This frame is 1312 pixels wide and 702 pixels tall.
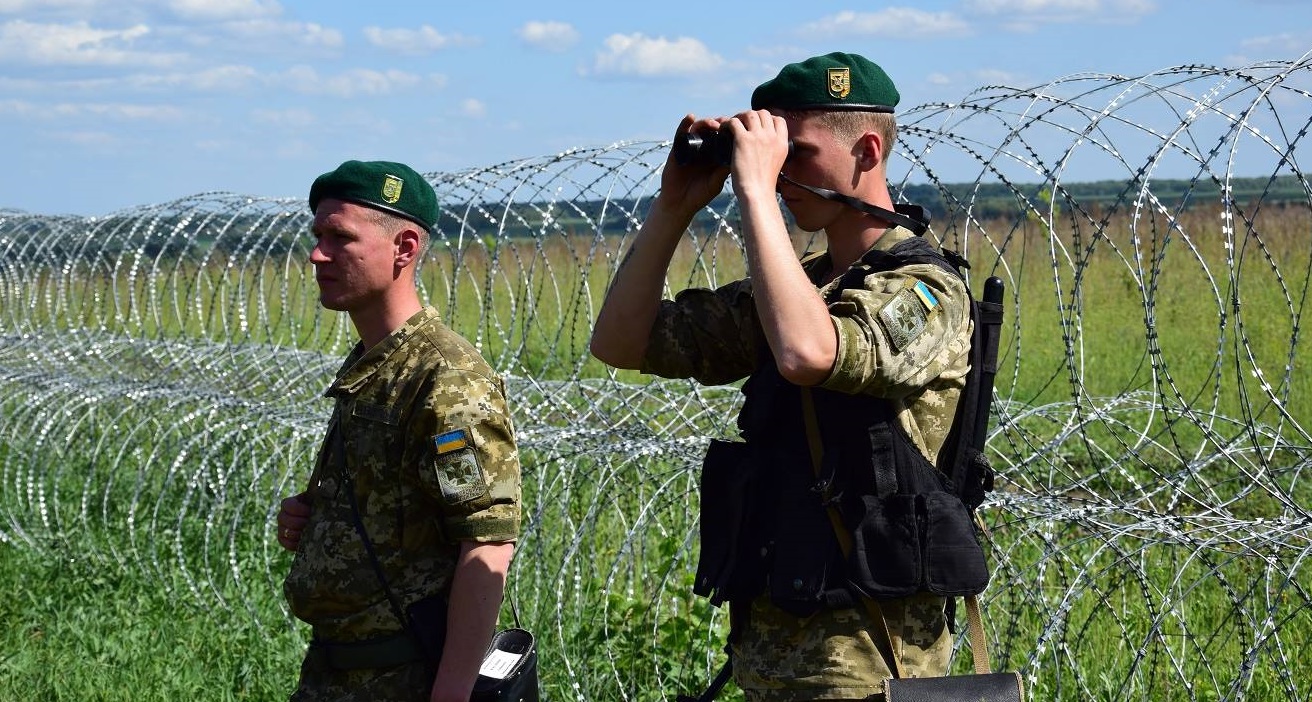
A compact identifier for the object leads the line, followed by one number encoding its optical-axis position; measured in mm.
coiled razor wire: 3873
